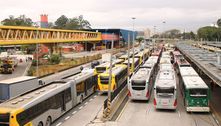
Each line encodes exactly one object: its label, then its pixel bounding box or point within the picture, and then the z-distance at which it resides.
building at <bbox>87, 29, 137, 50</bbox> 112.47
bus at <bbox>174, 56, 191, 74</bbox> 45.26
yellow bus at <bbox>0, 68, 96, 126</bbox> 19.02
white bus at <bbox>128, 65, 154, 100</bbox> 31.84
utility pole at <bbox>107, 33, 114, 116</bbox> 26.18
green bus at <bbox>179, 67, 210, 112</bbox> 27.78
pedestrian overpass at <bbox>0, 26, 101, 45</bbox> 45.09
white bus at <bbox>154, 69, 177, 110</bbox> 28.62
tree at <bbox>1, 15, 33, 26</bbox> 132.12
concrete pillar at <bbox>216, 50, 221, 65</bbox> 36.35
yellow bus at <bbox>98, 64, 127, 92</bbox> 35.62
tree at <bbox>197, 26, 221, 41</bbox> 150.12
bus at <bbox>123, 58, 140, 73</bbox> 48.22
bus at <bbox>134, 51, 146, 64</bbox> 62.24
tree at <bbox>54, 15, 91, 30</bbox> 168.12
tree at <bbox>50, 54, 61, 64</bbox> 66.25
